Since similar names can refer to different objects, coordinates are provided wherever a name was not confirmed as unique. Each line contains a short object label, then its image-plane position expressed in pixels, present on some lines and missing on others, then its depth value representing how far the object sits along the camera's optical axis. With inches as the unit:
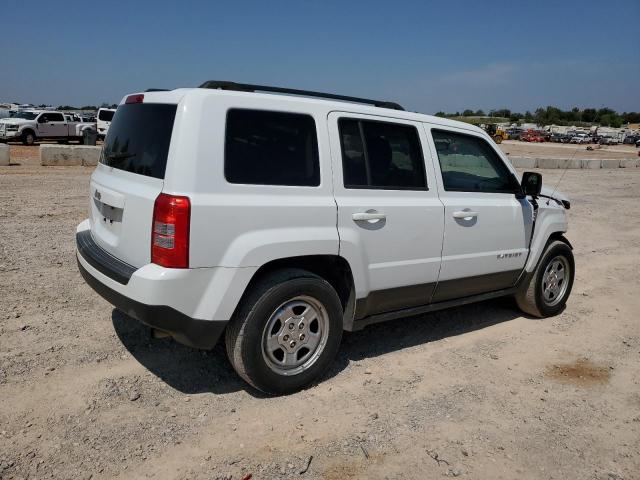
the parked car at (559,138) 3226.1
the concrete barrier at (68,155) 665.0
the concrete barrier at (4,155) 626.8
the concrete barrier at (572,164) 1043.0
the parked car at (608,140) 2998.8
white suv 120.8
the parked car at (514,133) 3489.2
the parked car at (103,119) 1141.1
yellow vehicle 2085.4
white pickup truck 994.6
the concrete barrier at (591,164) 1113.4
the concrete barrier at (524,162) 995.3
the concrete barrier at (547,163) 1031.6
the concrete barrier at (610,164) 1164.8
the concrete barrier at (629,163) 1237.0
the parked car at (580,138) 3056.1
